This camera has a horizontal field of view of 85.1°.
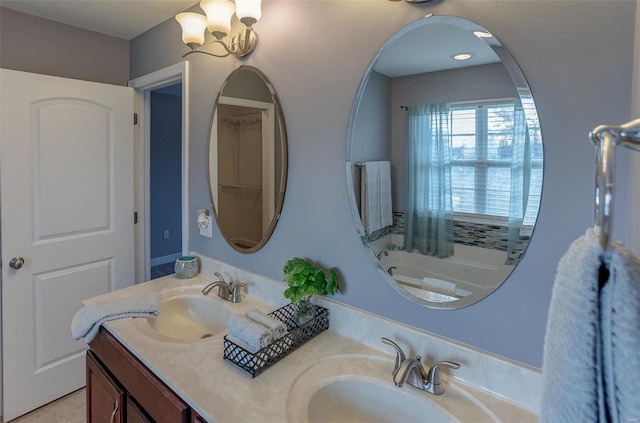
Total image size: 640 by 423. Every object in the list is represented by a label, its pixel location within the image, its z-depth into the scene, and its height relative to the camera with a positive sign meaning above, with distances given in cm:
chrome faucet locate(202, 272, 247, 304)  156 -43
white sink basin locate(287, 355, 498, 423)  90 -55
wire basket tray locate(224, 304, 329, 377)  103 -47
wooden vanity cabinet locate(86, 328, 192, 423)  101 -66
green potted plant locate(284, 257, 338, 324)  123 -31
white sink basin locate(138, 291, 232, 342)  153 -55
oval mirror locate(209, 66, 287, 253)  150 +17
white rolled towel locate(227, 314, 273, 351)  104 -42
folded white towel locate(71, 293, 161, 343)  135 -46
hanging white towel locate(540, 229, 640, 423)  35 -15
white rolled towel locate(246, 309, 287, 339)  111 -41
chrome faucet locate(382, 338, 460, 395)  96 -49
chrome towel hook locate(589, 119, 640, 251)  37 +4
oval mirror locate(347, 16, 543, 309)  91 +11
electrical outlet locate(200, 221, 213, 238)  186 -19
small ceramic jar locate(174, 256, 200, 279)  183 -38
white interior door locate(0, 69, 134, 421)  193 -13
